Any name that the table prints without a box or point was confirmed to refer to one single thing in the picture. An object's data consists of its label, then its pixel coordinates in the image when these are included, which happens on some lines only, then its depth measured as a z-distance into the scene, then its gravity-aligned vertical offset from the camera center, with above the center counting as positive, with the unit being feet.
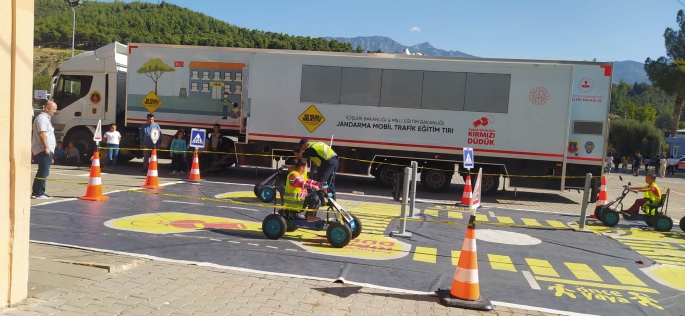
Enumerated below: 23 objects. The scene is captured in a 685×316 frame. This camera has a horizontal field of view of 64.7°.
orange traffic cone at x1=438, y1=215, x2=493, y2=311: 18.22 -5.18
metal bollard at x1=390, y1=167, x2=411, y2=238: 29.32 -4.49
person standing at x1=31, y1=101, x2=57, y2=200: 31.96 -2.23
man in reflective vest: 31.40 -2.14
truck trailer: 47.34 +1.68
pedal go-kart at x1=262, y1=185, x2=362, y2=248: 25.91 -5.05
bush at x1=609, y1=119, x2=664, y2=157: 181.66 +2.31
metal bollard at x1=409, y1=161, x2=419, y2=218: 31.15 -3.62
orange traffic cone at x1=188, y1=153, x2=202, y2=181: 49.55 -5.21
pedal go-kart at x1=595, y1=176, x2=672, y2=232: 35.65 -5.04
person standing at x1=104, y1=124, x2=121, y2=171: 53.57 -3.40
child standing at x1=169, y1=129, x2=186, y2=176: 52.75 -4.01
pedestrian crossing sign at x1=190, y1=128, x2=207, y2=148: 49.34 -2.30
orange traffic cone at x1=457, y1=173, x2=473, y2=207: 43.98 -5.14
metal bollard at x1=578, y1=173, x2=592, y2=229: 33.27 -3.65
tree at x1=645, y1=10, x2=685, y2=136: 174.18 +24.52
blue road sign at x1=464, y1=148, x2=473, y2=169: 43.16 -2.10
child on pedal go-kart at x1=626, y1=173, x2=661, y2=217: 36.78 -3.49
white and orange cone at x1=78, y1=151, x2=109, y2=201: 35.22 -5.07
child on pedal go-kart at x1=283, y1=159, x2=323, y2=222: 26.74 -3.81
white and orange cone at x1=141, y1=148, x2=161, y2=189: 42.56 -5.01
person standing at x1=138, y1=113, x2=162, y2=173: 52.85 -2.31
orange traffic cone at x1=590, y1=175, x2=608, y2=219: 40.71 -4.09
